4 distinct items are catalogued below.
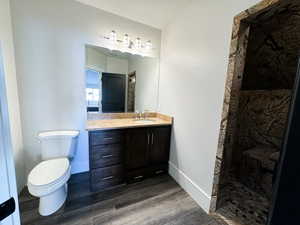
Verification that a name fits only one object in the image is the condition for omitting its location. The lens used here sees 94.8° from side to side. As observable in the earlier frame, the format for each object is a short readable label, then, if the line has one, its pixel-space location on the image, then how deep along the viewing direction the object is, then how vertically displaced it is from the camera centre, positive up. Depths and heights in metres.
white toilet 1.35 -0.87
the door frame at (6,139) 0.51 -0.19
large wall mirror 2.12 +0.21
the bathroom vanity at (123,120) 1.84 -0.43
